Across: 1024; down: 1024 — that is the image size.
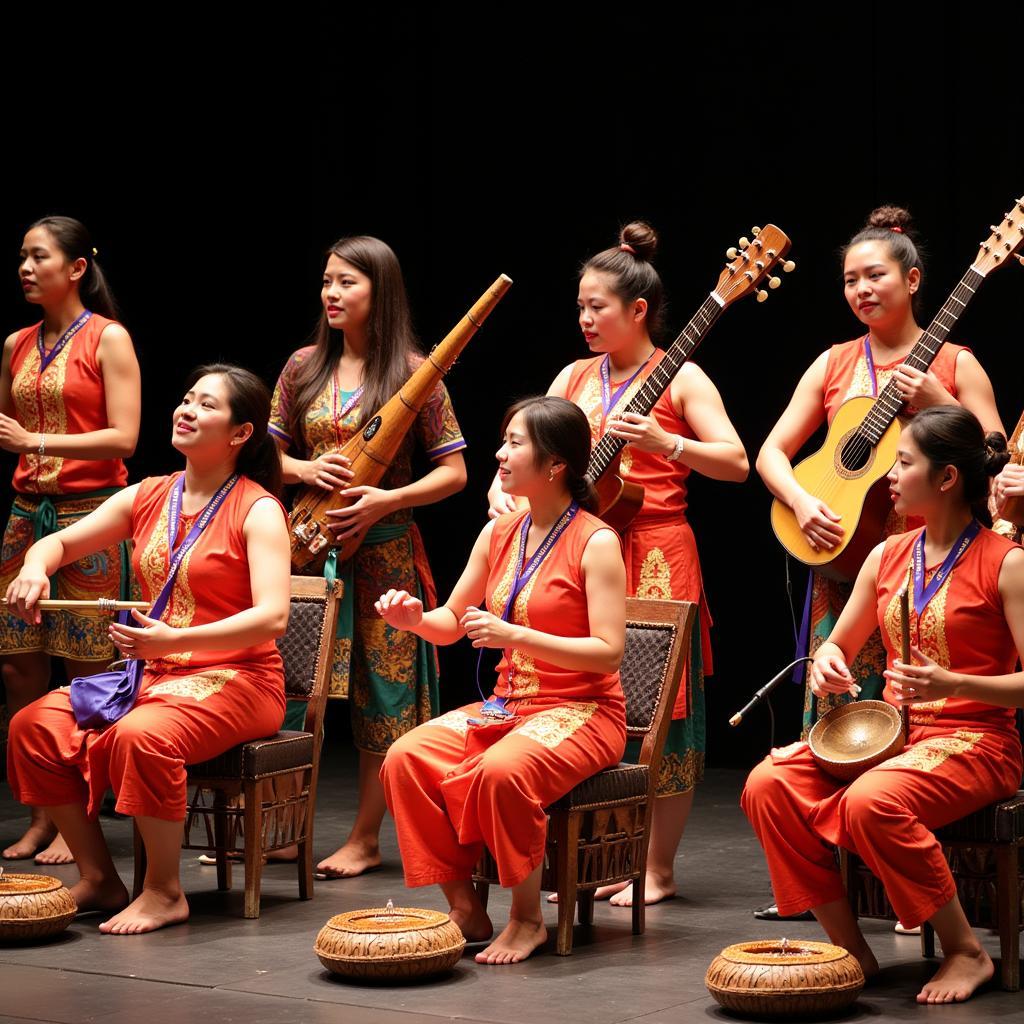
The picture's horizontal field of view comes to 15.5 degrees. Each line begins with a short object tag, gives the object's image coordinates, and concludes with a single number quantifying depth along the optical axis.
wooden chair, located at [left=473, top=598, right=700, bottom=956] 7.87
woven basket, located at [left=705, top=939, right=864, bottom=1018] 6.68
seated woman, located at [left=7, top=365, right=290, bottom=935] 8.21
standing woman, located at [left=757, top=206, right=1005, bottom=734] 8.52
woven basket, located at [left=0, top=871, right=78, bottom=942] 7.82
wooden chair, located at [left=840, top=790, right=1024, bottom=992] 7.17
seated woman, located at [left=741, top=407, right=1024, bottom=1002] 7.00
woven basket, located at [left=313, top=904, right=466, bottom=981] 7.20
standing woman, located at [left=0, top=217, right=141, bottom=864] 10.24
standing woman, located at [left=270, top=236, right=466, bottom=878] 9.90
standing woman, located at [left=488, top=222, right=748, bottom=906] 9.22
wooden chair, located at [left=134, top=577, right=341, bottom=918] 8.57
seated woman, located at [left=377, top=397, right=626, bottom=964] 7.67
